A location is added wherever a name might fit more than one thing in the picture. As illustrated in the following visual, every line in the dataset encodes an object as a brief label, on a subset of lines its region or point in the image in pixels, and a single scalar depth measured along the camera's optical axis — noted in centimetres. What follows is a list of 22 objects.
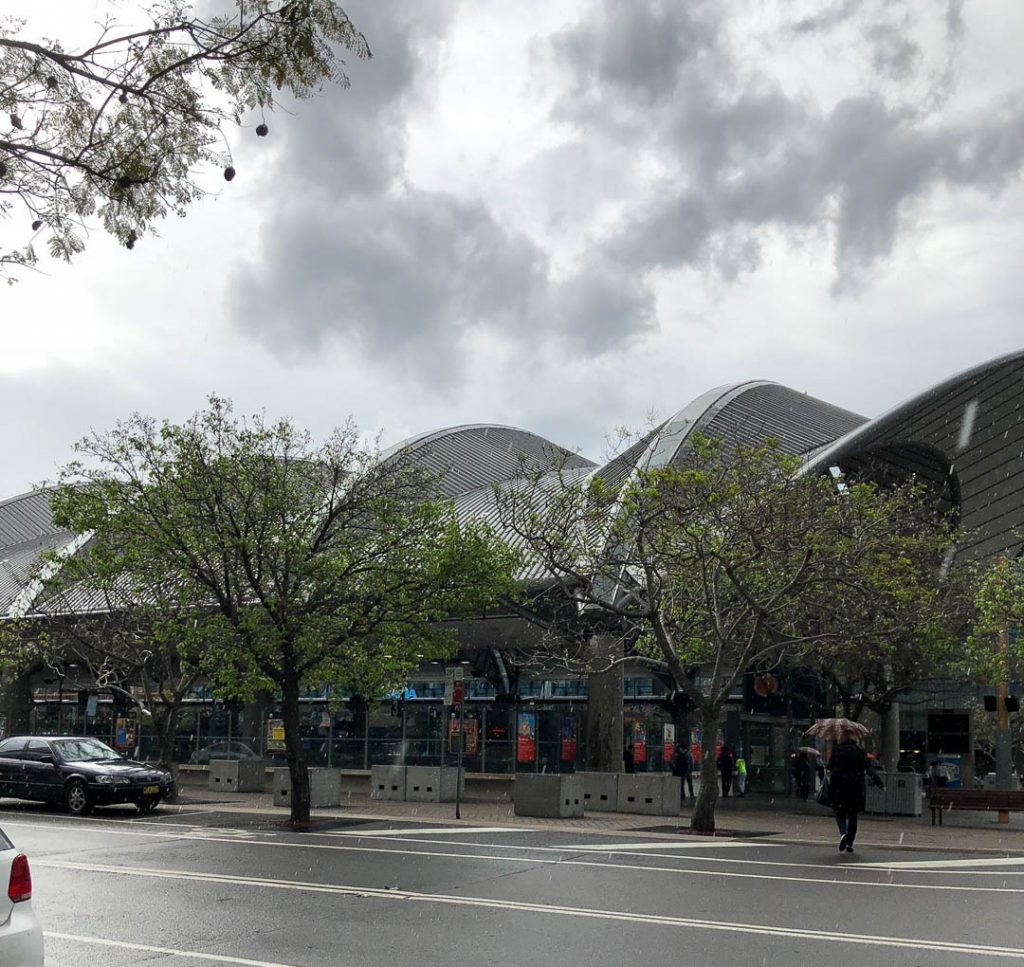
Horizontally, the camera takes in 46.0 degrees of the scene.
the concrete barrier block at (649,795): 2483
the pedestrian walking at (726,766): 3169
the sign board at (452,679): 2312
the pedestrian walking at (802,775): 3222
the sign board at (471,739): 3369
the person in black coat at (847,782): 1608
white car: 627
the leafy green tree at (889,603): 2320
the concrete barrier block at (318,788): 2628
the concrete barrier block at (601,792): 2575
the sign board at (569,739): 3291
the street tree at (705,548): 2067
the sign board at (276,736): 3756
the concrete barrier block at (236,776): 3300
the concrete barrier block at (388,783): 2964
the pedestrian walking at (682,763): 3025
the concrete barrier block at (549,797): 2377
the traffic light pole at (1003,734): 2580
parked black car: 2395
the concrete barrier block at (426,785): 2938
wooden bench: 2305
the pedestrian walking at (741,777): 3312
